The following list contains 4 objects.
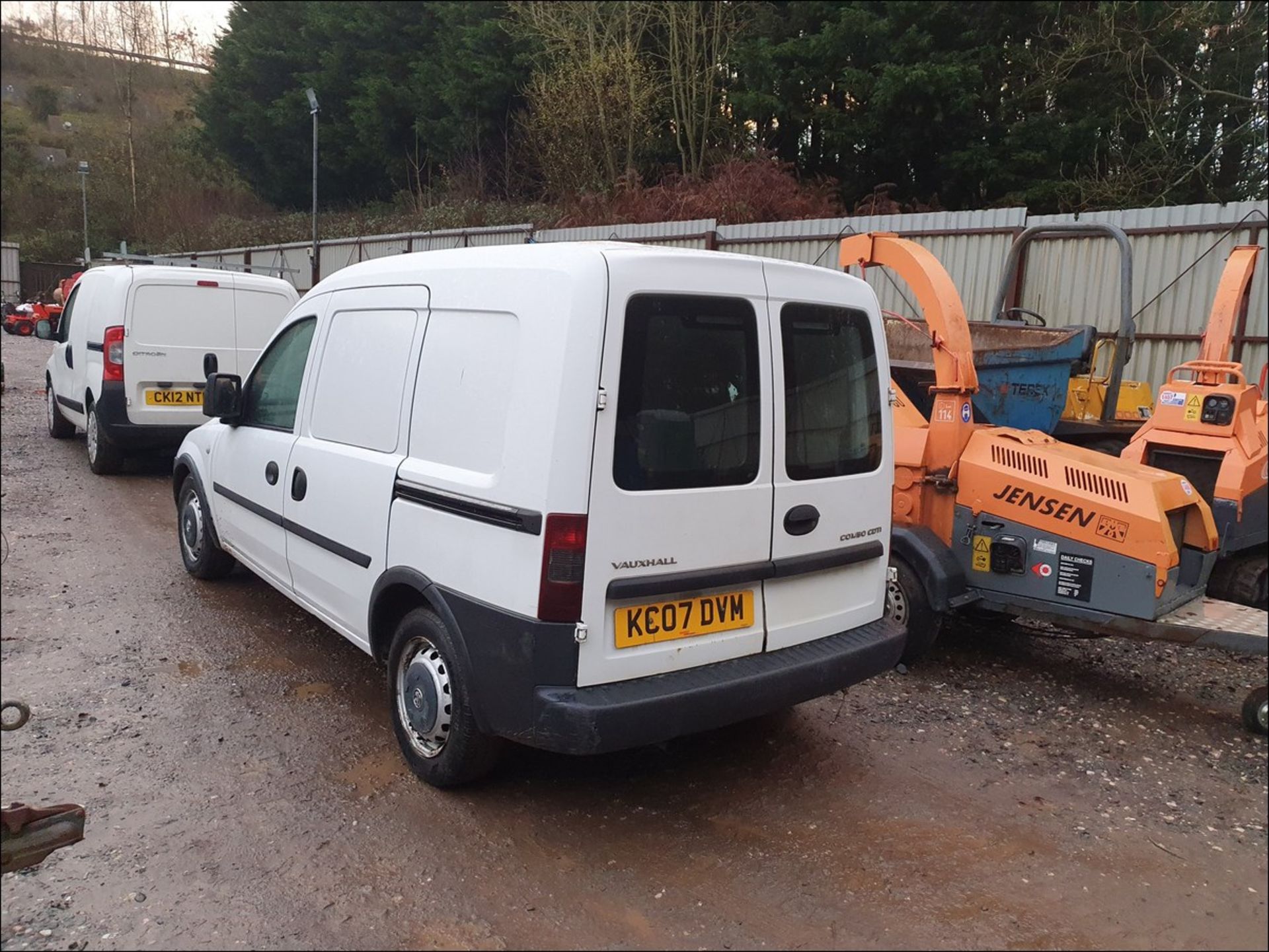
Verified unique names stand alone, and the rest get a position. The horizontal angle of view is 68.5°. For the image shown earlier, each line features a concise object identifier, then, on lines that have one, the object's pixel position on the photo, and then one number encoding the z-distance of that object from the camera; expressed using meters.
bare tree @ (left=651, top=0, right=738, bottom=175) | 19.34
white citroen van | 8.37
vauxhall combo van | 3.03
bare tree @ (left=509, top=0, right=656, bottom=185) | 19.89
